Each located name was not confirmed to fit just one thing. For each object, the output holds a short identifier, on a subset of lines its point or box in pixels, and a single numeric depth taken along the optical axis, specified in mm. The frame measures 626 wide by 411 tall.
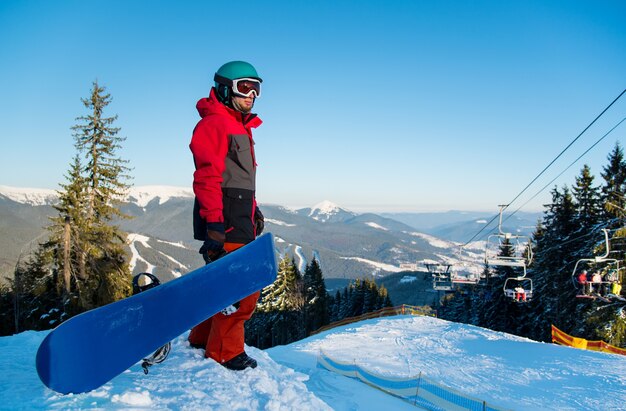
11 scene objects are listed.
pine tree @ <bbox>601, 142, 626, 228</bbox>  23750
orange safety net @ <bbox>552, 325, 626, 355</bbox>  17516
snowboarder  3627
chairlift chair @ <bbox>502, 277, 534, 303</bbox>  18734
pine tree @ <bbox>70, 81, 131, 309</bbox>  17912
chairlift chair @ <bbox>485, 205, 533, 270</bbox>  16703
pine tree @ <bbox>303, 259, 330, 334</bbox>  47969
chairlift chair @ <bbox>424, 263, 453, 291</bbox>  22781
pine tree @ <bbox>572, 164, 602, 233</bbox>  25375
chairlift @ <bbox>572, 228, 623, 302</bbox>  13148
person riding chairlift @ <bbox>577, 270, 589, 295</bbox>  13109
